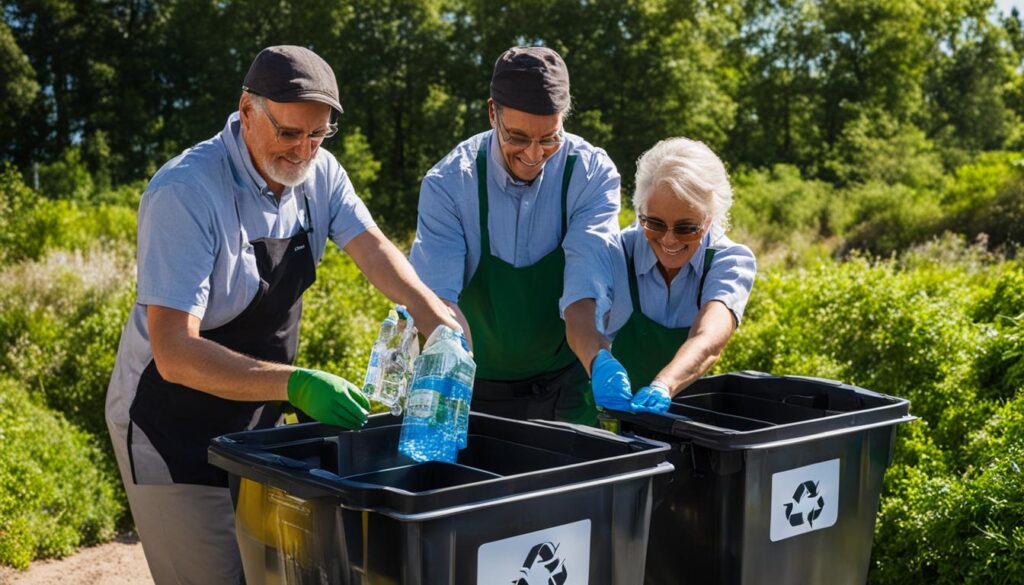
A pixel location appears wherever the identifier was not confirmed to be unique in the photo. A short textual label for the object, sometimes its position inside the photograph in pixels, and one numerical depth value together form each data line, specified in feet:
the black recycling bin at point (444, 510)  6.31
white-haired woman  9.64
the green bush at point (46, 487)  17.01
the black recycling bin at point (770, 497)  8.38
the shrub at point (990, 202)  53.93
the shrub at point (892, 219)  61.16
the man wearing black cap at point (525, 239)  9.84
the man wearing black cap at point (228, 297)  7.93
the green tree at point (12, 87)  83.87
